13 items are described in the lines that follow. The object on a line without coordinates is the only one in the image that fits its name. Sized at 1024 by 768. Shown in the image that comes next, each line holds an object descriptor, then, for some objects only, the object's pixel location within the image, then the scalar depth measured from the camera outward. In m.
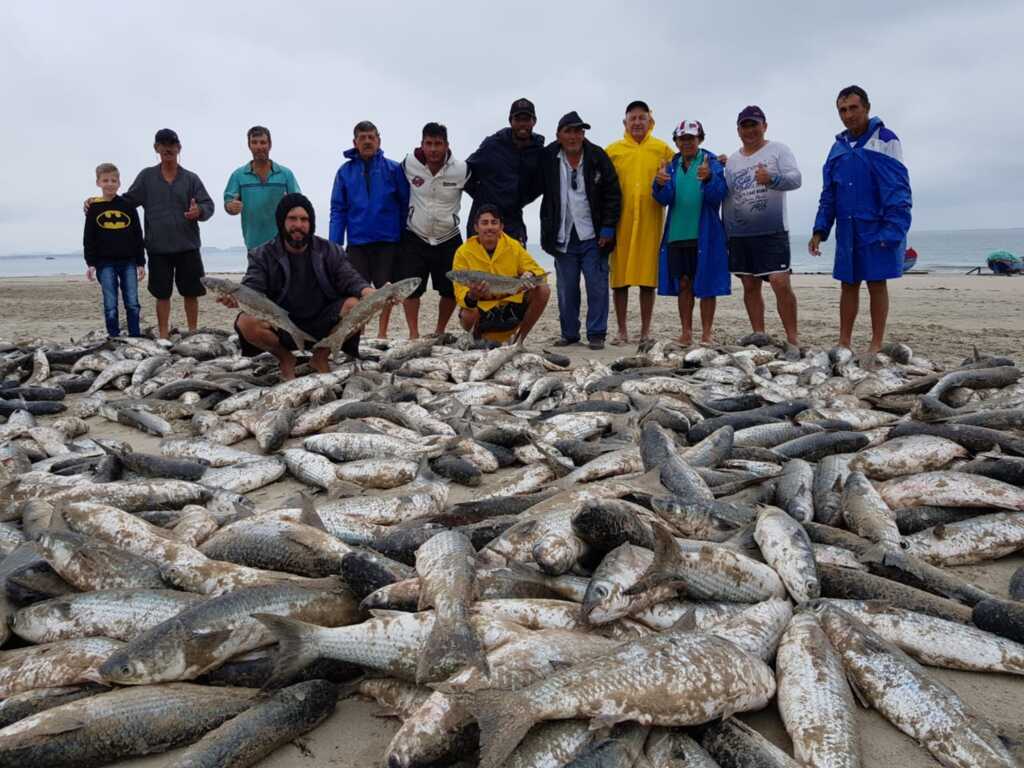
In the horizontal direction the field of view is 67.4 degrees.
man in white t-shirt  9.16
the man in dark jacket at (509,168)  10.05
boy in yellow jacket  9.62
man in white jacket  10.02
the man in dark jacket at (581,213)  9.95
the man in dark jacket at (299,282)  8.00
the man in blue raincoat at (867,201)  8.62
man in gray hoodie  10.77
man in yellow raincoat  10.07
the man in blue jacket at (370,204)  10.21
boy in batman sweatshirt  10.76
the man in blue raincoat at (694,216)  9.59
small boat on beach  26.39
